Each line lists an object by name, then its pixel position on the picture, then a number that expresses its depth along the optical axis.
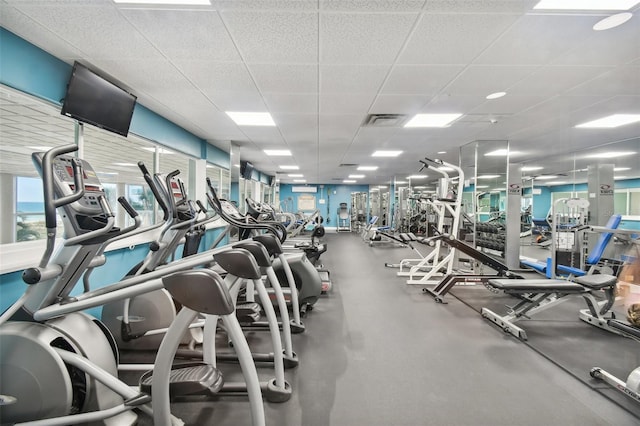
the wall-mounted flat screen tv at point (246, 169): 7.75
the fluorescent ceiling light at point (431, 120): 3.82
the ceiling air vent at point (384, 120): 3.84
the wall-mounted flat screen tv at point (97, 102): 2.36
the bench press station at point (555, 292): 2.70
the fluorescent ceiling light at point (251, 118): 3.80
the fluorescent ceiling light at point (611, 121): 3.80
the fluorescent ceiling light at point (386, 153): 6.50
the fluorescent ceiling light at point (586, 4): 1.67
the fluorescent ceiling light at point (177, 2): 1.68
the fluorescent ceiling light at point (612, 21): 1.78
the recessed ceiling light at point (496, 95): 3.05
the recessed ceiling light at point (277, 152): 6.44
